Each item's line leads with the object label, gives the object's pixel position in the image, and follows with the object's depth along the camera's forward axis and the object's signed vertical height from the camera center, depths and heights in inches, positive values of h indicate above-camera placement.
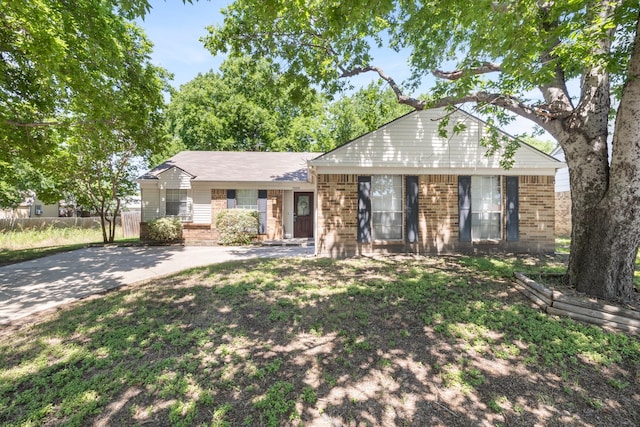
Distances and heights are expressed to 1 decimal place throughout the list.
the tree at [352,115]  945.5 +328.0
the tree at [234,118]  911.0 +308.5
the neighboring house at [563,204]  647.8 +9.7
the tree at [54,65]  231.8 +147.0
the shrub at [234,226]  495.2 -29.7
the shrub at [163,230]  487.2 -35.6
